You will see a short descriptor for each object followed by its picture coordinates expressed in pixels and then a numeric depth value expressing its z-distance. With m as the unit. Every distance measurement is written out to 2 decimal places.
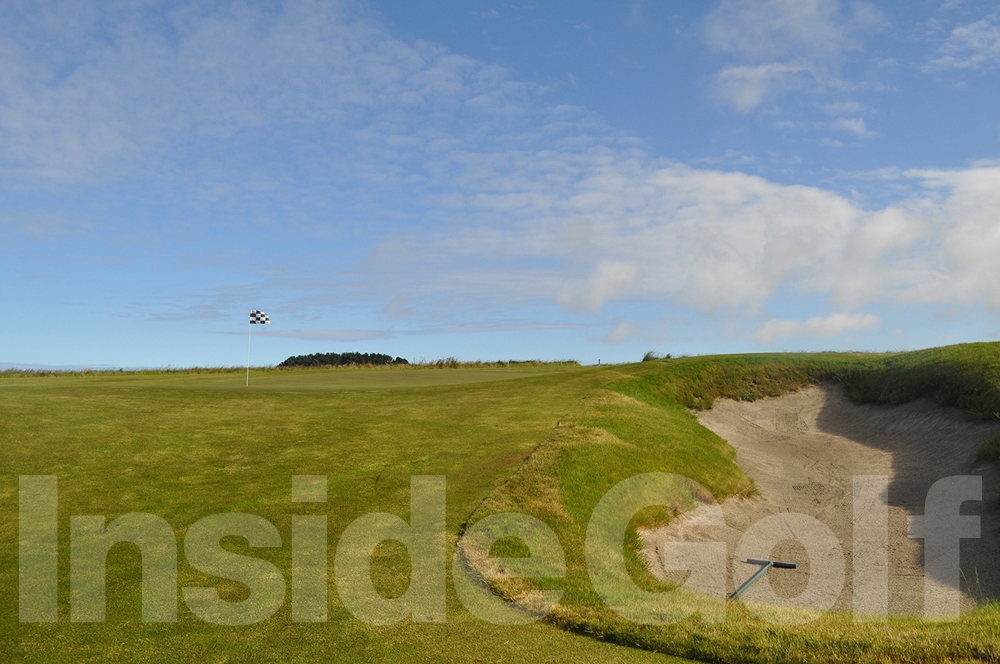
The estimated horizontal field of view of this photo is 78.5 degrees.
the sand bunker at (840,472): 10.80
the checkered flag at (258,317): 29.89
